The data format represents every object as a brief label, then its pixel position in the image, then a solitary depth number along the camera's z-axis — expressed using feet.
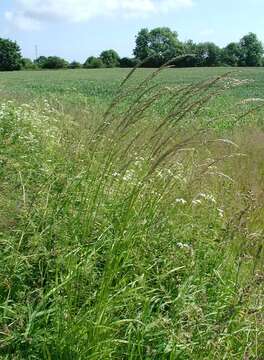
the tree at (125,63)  216.17
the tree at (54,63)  244.63
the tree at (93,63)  245.04
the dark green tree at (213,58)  211.20
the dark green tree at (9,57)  238.07
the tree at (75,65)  251.19
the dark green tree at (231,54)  230.48
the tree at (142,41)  266.51
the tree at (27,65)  241.76
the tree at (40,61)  251.19
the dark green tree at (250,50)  241.76
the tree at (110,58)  253.24
